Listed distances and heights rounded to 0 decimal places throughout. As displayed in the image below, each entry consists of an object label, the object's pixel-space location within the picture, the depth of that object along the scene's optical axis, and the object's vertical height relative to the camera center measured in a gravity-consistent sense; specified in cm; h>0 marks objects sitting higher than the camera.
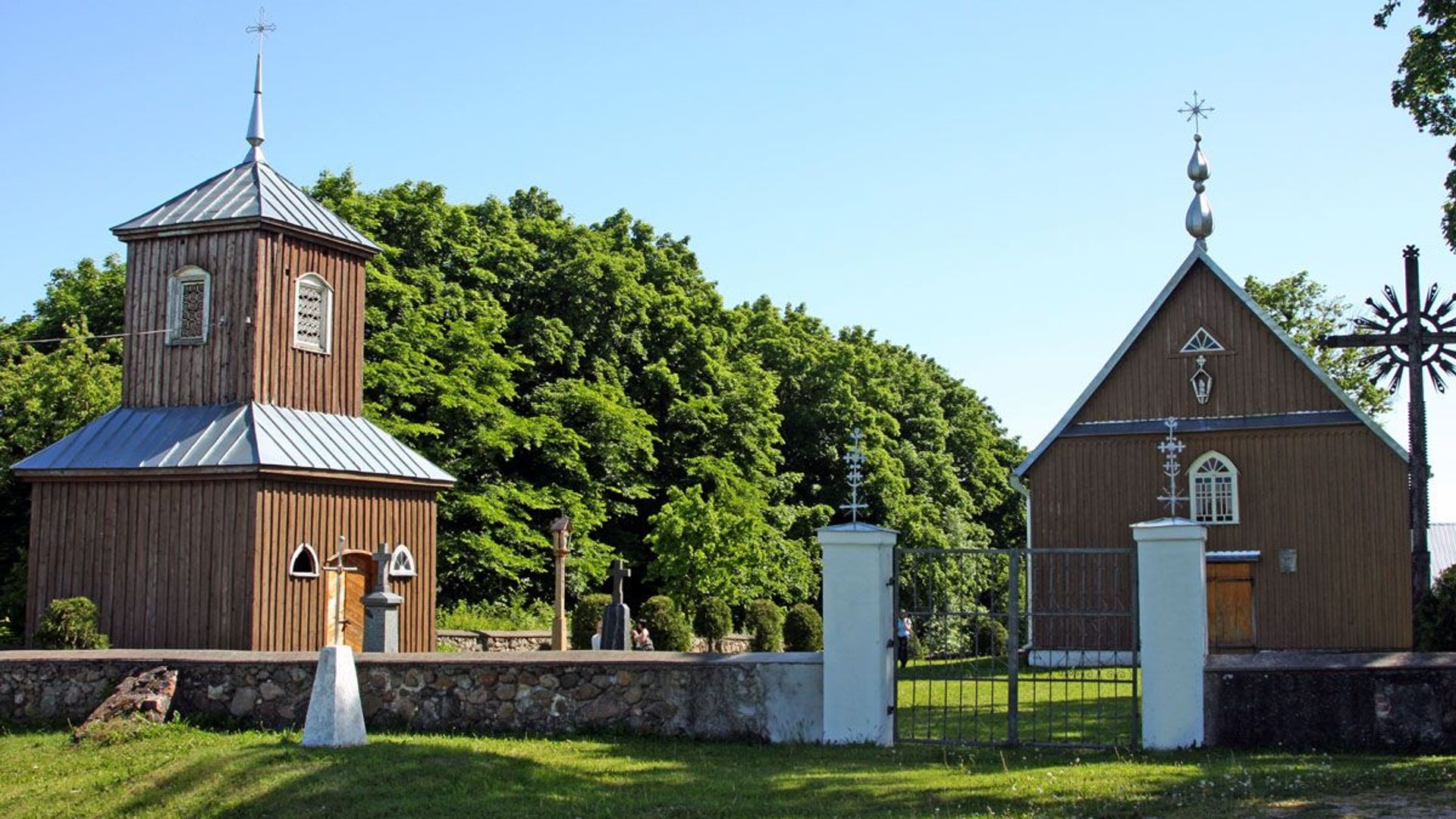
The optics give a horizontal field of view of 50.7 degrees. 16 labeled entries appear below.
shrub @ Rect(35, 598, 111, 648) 1986 -80
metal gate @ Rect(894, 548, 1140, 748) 1302 -143
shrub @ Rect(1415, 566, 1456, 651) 1756 -53
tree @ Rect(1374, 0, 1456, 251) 1484 +493
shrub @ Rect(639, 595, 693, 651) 2819 -103
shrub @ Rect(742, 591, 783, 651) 3234 -119
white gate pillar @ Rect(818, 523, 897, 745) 1324 -62
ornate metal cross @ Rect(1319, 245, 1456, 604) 1964 +288
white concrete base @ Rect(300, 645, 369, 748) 1294 -120
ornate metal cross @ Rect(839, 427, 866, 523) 1370 +96
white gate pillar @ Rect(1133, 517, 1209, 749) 1273 -49
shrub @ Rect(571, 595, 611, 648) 2839 -95
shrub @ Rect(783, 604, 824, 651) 3023 -116
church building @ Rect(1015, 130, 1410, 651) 2645 +173
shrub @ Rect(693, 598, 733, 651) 3147 -108
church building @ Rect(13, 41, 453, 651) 2111 +153
